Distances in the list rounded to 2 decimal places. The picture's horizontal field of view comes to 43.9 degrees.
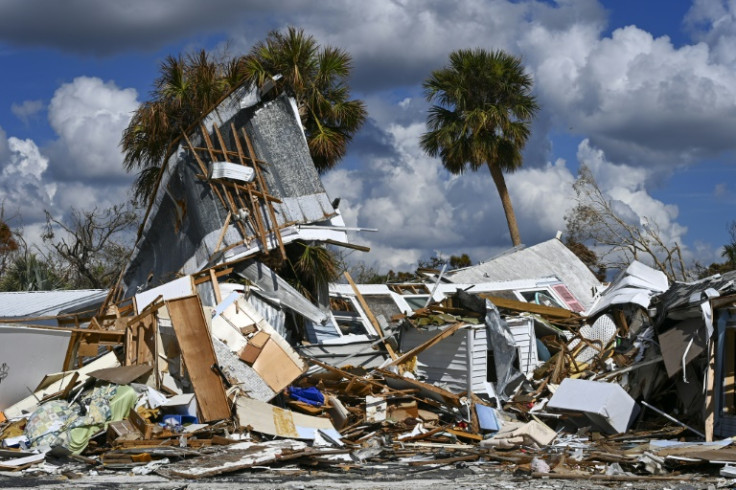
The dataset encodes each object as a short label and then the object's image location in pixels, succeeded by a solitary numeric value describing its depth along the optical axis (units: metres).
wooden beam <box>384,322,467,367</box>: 14.84
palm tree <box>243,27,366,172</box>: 18.44
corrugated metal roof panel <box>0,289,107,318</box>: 19.56
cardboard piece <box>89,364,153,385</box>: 12.93
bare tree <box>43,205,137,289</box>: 34.75
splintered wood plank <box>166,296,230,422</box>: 12.95
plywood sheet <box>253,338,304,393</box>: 13.74
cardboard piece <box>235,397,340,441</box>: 12.36
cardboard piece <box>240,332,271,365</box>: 13.84
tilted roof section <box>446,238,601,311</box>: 21.77
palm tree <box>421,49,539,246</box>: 27.30
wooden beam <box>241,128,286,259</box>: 17.25
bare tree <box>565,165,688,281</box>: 26.55
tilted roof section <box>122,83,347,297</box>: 17.61
